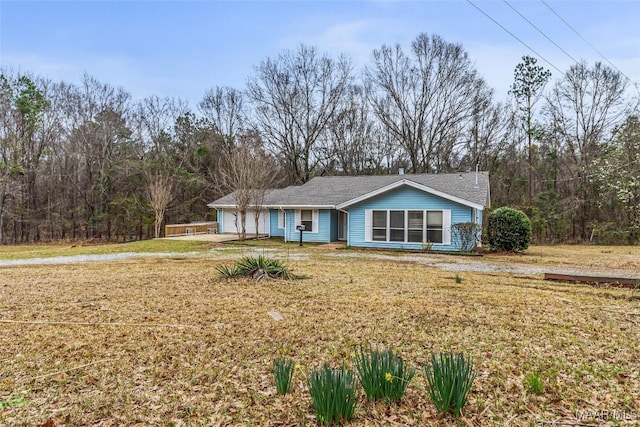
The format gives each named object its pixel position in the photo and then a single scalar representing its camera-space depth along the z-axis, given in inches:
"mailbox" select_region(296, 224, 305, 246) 705.6
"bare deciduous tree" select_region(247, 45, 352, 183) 1142.3
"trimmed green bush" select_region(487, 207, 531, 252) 589.3
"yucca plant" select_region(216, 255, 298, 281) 325.0
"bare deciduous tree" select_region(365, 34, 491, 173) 1047.0
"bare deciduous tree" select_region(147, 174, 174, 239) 909.2
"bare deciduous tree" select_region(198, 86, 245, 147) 1200.8
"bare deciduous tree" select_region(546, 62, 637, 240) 884.6
